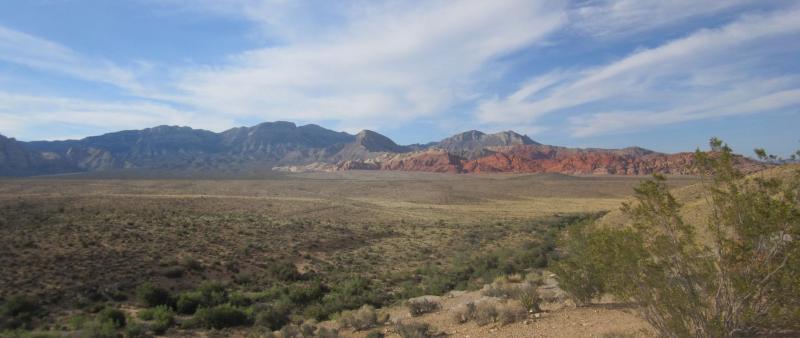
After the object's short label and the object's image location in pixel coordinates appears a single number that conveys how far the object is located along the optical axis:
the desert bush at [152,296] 17.48
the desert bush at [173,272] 22.08
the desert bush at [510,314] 11.12
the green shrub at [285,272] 22.59
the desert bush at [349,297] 16.03
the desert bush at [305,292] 17.78
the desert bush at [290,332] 12.48
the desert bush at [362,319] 13.19
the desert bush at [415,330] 10.71
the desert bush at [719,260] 6.21
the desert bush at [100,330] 12.49
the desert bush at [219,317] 14.51
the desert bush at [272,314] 14.49
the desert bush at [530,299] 11.82
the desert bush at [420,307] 14.07
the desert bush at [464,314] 12.17
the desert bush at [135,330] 13.08
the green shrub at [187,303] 16.64
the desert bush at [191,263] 23.45
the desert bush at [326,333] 11.84
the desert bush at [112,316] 14.23
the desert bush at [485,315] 11.34
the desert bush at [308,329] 12.41
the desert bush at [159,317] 13.93
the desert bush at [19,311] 14.68
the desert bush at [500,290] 14.12
